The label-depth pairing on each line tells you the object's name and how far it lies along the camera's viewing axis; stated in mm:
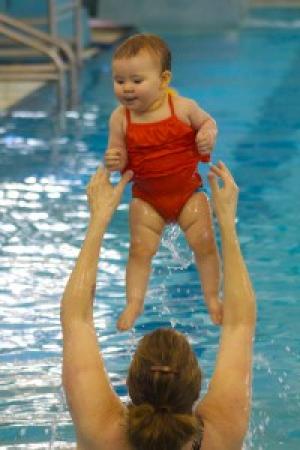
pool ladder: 19859
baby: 6559
